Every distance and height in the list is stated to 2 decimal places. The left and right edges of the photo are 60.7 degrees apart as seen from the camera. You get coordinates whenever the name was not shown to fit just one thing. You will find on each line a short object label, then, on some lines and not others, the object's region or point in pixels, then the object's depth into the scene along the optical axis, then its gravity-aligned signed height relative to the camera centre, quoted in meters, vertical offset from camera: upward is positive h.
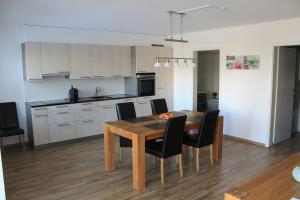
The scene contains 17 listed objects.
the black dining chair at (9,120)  5.03 -0.90
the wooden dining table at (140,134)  3.45 -0.87
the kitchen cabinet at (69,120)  5.10 -0.98
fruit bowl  4.35 -0.73
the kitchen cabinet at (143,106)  6.44 -0.84
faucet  6.32 -0.43
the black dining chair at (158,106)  4.97 -0.65
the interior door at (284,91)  5.10 -0.41
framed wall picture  5.19 +0.22
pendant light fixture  3.62 +0.94
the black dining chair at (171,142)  3.51 -0.98
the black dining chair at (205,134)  3.96 -0.97
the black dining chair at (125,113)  4.28 -0.71
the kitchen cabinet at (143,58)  6.33 +0.38
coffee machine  5.64 -0.46
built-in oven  6.39 -0.27
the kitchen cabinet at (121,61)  6.12 +0.30
